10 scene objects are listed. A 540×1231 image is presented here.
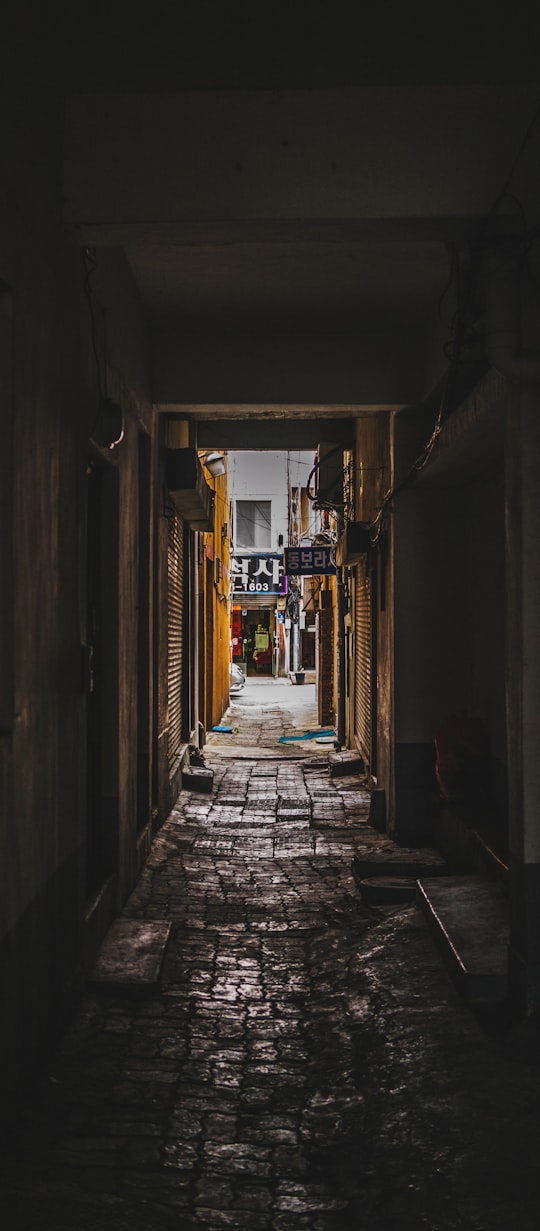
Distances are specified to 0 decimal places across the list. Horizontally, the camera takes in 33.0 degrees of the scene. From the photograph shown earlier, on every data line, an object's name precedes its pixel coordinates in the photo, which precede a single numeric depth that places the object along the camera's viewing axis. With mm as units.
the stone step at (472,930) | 4547
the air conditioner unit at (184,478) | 9367
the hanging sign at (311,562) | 16406
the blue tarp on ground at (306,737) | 17141
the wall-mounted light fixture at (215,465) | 13031
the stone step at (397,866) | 7168
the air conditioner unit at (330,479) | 14914
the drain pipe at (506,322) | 4387
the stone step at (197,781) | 11141
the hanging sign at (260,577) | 50812
